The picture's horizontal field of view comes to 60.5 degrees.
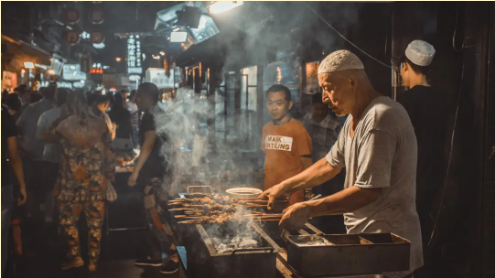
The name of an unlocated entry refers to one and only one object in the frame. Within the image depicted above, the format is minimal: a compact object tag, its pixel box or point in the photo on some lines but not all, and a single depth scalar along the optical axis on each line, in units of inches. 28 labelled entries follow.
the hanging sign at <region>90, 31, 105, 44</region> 797.0
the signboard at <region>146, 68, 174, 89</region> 848.3
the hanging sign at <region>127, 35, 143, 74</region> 1052.1
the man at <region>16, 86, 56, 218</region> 307.1
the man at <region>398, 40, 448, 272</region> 182.5
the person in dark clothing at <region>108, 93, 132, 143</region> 398.9
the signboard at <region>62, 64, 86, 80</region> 1584.6
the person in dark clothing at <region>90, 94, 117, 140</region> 285.6
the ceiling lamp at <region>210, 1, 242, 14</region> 294.4
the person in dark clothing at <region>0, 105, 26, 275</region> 191.5
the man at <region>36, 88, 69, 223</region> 308.0
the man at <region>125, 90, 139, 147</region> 570.9
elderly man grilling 106.8
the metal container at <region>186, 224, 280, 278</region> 110.5
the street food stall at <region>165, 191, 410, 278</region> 98.0
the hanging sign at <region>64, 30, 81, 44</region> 823.1
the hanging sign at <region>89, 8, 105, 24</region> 676.1
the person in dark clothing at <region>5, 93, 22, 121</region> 319.9
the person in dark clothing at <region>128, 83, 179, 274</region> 261.3
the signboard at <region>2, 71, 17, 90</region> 675.2
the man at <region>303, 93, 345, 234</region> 270.4
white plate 177.8
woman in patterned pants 251.4
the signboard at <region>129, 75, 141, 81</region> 1774.7
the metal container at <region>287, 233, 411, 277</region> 96.9
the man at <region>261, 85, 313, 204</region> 221.8
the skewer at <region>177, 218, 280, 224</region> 139.7
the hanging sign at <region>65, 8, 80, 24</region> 701.3
